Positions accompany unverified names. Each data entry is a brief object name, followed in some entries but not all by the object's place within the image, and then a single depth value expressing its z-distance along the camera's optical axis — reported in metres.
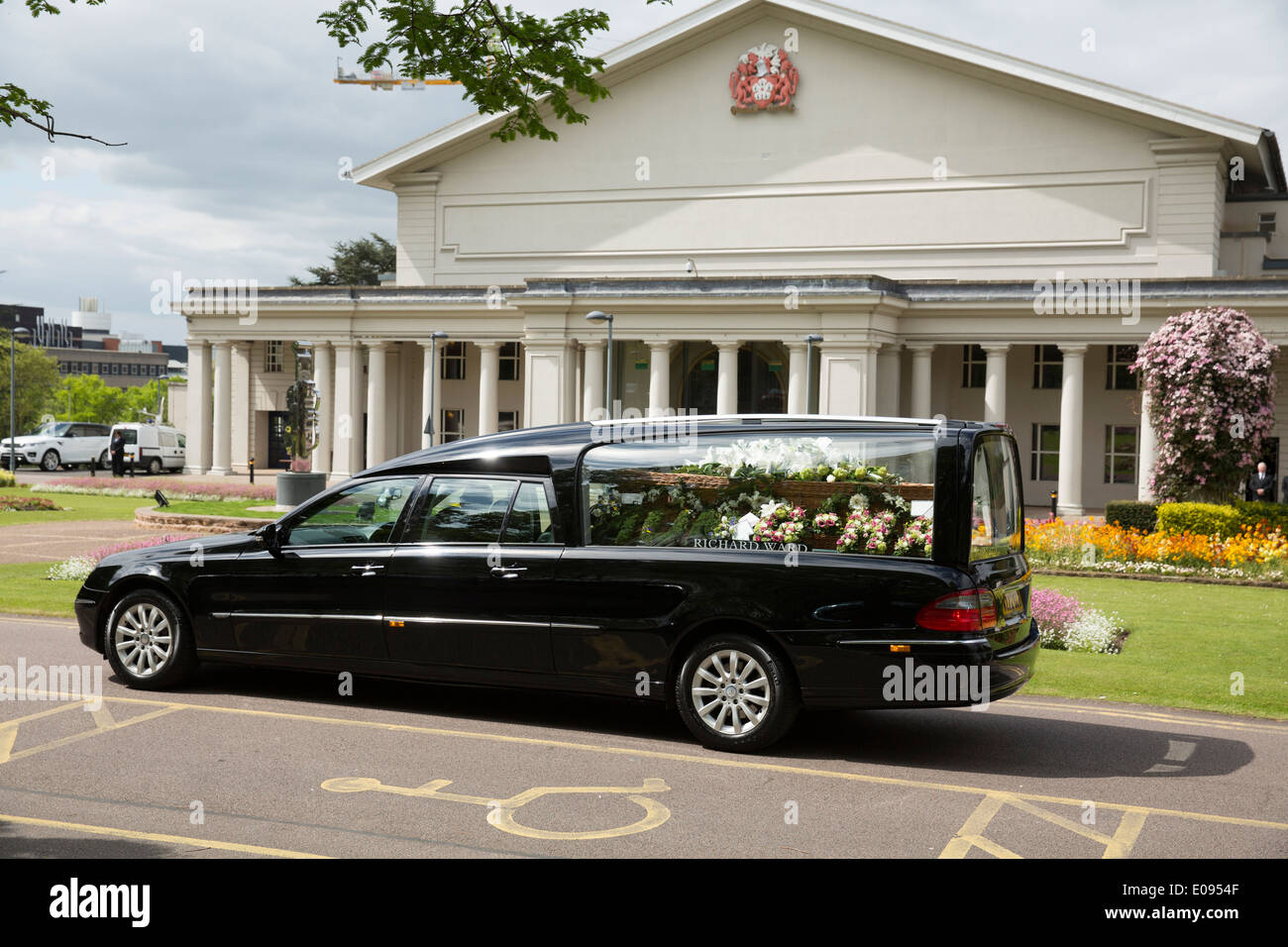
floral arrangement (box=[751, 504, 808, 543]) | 7.73
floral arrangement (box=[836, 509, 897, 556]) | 7.53
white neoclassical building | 35.25
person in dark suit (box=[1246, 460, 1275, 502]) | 26.00
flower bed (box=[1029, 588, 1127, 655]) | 12.07
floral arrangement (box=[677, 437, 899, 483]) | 7.71
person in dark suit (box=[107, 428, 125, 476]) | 48.84
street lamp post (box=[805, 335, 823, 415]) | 33.56
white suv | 53.91
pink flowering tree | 22.42
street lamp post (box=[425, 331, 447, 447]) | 37.46
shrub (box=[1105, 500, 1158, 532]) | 25.08
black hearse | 7.31
